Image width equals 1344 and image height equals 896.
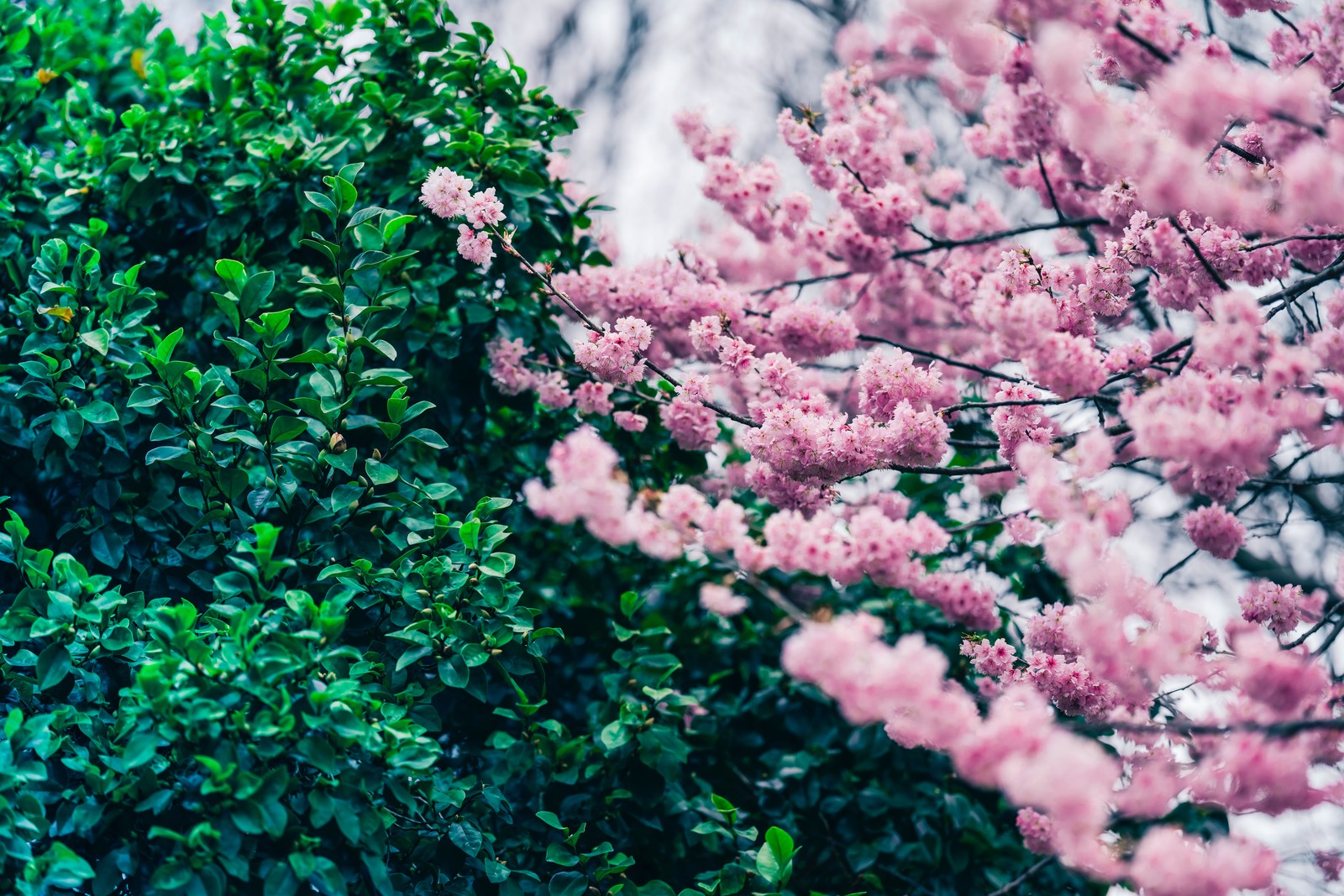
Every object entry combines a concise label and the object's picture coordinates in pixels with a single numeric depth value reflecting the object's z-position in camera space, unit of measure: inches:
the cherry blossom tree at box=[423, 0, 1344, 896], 142.7
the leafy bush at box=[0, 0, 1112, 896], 144.2
